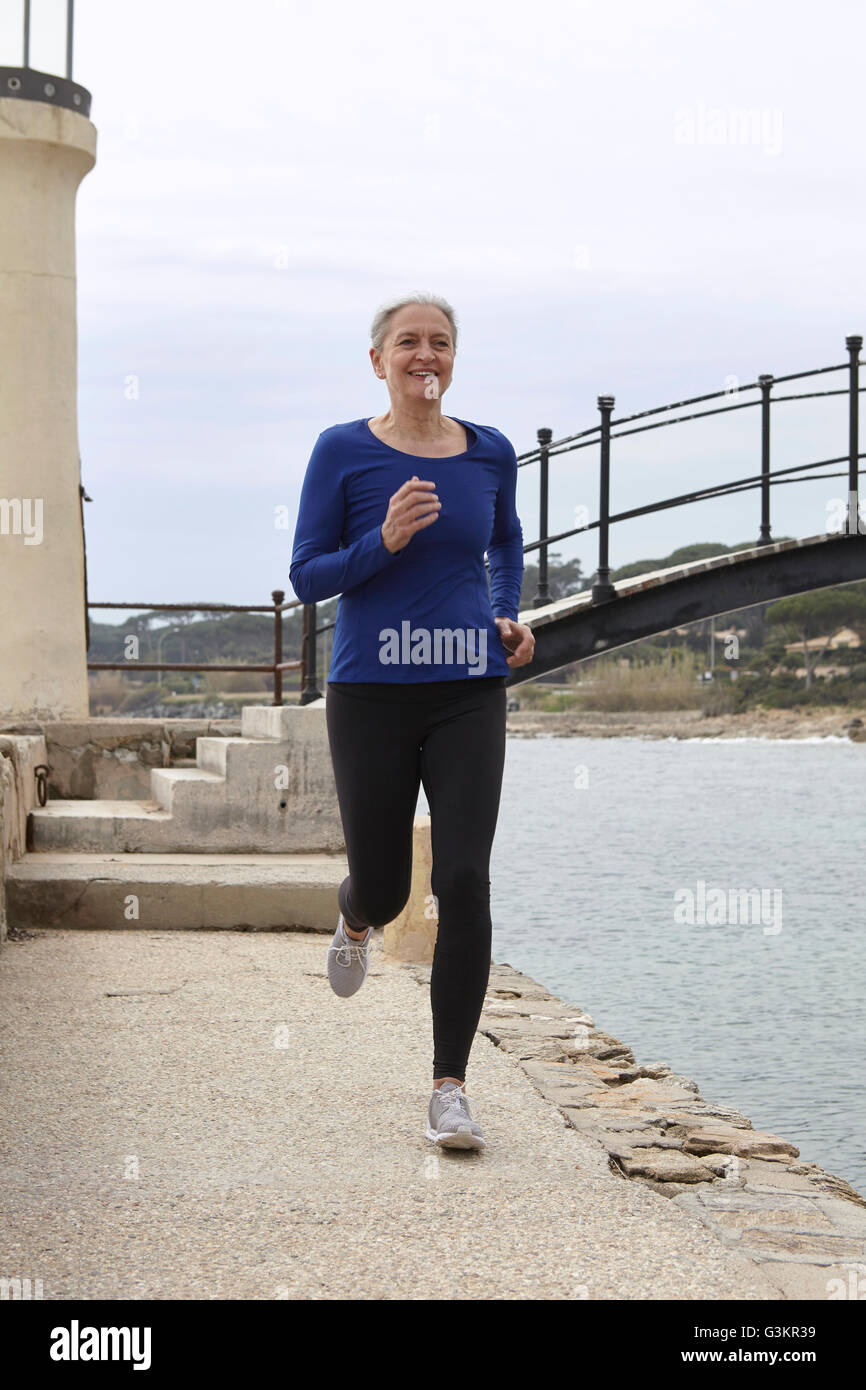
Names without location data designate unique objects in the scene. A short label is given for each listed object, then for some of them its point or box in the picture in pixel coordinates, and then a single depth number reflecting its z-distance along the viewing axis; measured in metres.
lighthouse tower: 10.39
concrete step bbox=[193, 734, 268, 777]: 8.58
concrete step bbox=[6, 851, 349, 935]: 7.34
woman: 3.58
